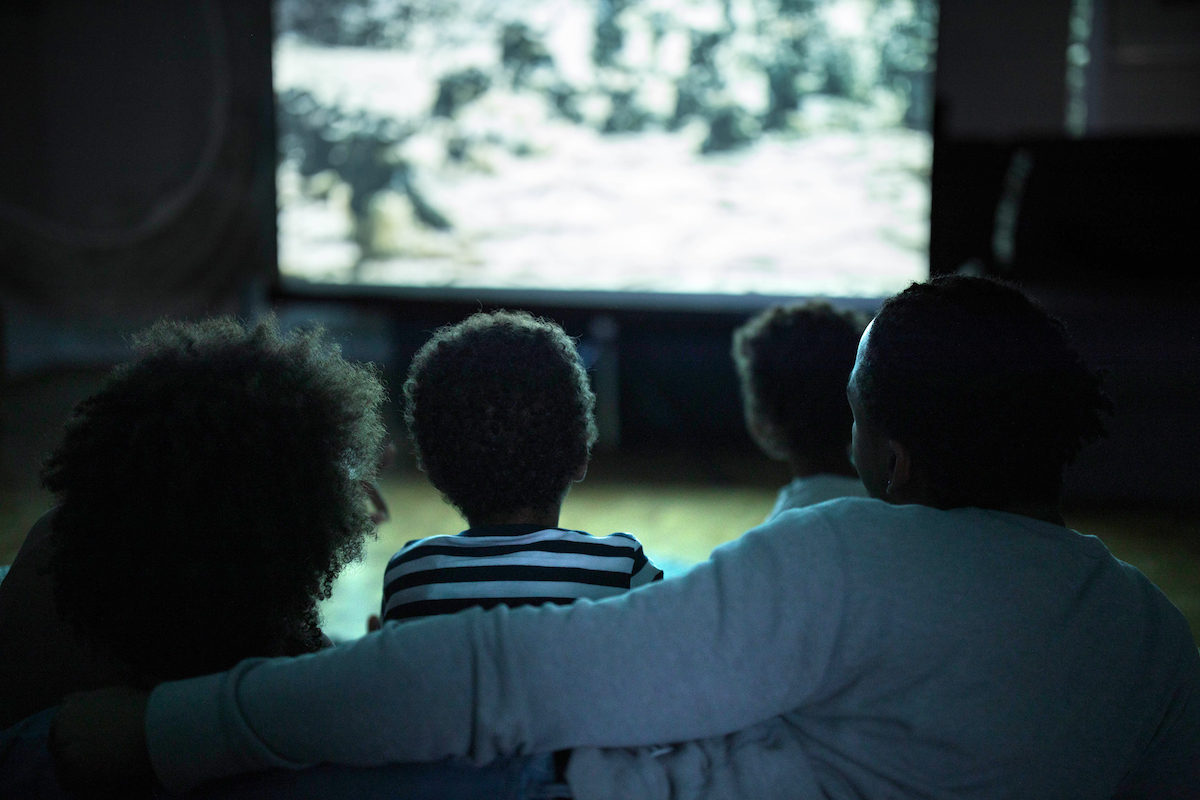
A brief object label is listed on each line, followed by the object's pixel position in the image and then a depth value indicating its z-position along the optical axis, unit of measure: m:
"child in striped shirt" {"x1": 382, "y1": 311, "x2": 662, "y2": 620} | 0.85
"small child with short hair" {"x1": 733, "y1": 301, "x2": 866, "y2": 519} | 1.52
